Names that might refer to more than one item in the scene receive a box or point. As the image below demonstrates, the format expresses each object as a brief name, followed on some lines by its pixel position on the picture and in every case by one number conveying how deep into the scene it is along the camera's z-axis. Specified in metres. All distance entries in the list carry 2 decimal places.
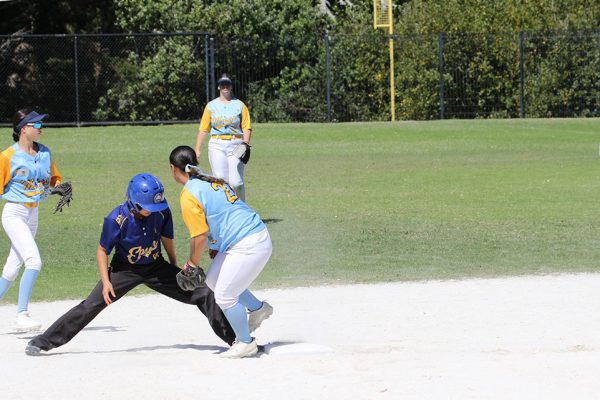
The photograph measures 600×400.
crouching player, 16.86
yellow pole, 69.75
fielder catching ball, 16.03
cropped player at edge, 19.25
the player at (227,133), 30.80
